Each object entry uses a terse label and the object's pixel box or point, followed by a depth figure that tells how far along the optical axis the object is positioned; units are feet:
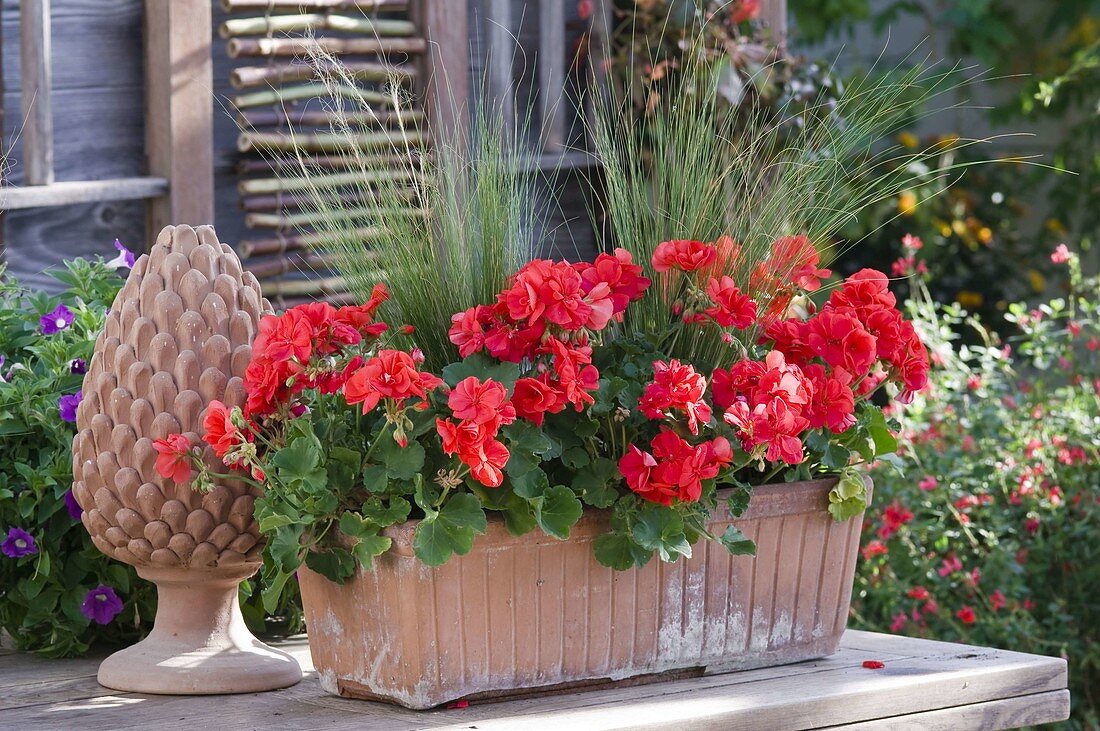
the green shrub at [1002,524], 19.30
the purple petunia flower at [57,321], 11.60
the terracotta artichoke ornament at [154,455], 9.28
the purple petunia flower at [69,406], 10.53
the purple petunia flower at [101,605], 10.59
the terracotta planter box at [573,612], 8.72
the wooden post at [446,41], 22.67
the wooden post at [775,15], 26.05
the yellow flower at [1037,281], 37.19
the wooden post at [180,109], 19.42
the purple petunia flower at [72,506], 10.48
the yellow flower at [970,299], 36.55
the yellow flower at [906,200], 32.81
